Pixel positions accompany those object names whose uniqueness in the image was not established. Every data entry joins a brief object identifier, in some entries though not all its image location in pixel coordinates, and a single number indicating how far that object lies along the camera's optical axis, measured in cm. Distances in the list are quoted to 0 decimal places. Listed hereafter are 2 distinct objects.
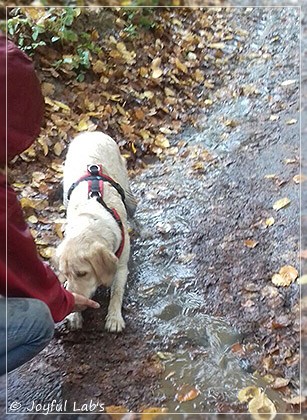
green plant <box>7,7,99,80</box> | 360
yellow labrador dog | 270
